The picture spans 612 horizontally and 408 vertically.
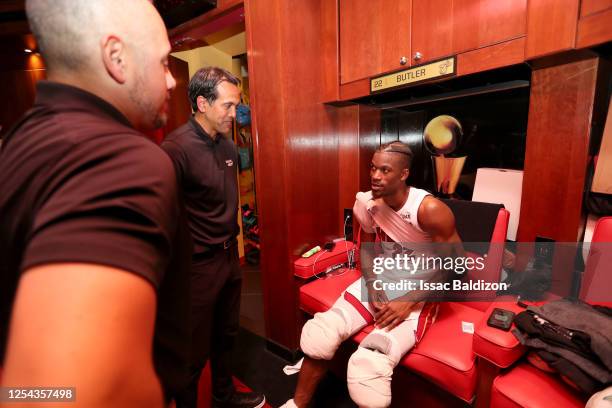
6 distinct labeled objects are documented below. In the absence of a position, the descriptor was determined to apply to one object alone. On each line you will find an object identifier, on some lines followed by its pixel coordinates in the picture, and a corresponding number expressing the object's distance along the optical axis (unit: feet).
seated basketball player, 4.08
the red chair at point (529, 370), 3.20
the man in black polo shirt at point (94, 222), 0.97
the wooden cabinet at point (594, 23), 3.41
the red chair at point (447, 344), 3.92
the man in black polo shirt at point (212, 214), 4.42
